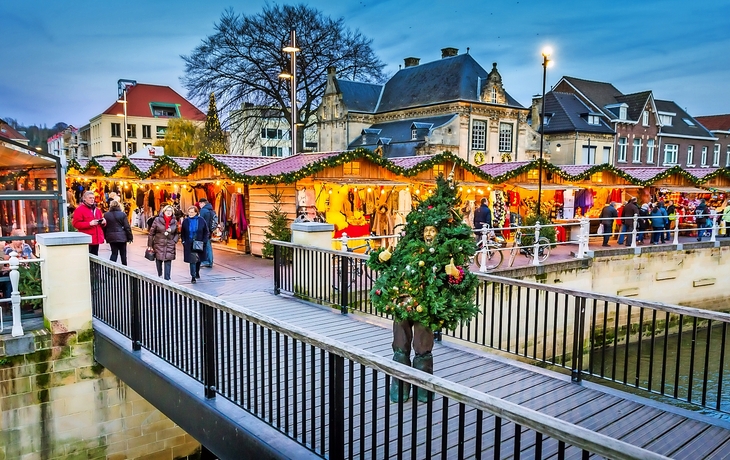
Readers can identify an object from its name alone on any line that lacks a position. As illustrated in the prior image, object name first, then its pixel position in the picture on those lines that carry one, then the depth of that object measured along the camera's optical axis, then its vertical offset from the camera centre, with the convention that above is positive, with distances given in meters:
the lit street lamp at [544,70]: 17.94 +4.00
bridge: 3.20 -1.94
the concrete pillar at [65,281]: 6.94 -1.27
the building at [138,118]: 69.44 +8.38
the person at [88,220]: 9.95 -0.68
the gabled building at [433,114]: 40.56 +5.59
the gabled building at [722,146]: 52.50 +3.91
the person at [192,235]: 10.88 -1.04
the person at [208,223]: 13.20 -0.99
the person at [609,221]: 18.09 -1.18
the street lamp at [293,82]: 16.31 +3.11
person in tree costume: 4.61 -0.81
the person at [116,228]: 10.48 -0.89
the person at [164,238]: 10.30 -1.04
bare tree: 32.69 +7.73
